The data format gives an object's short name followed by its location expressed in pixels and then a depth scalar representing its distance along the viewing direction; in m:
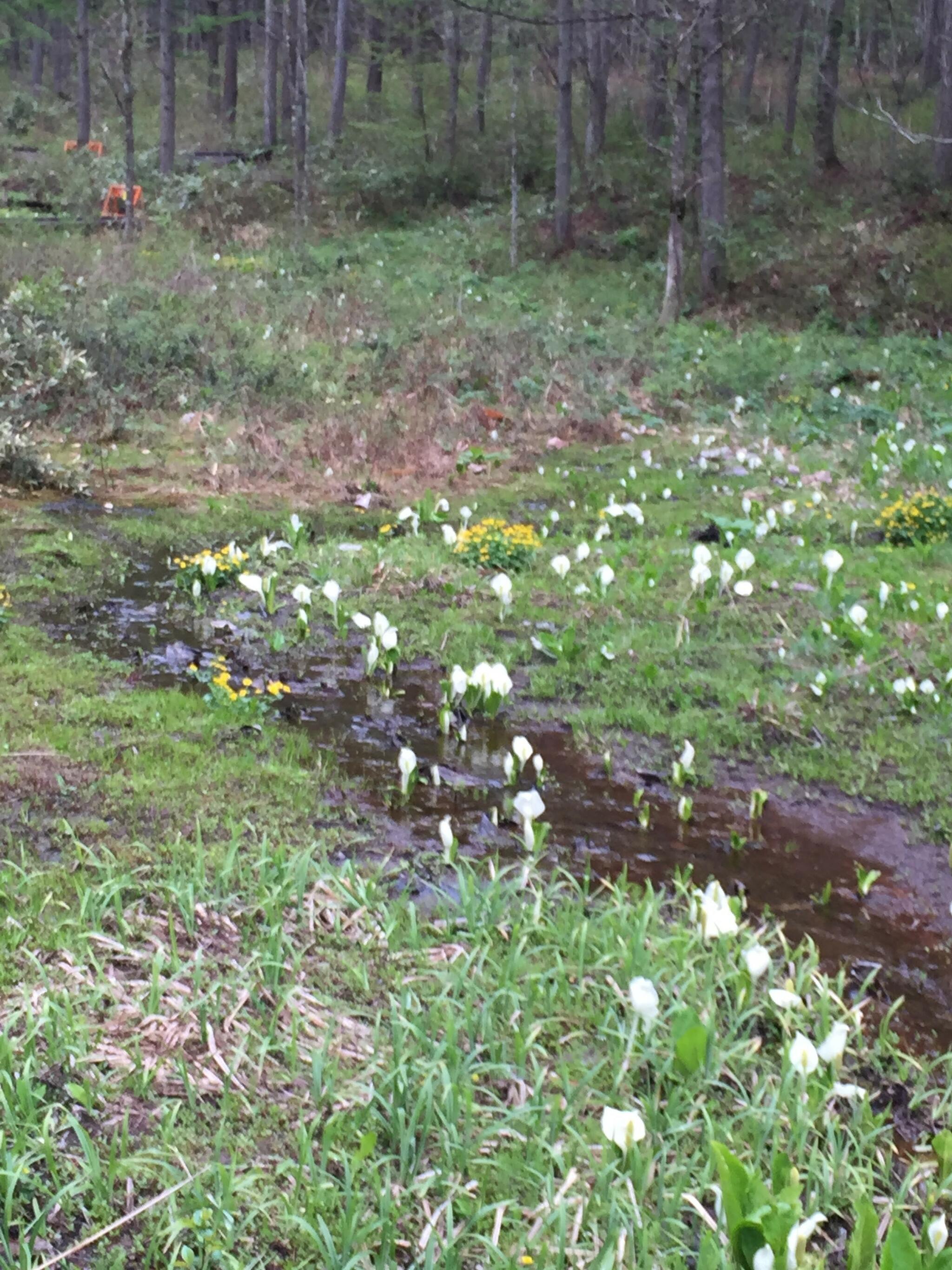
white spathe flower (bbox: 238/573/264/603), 5.98
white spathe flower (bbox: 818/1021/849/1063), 2.62
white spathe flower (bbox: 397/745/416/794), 4.38
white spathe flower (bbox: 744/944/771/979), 2.91
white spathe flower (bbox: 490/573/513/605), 6.05
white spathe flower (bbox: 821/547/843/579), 6.55
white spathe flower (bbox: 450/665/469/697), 5.02
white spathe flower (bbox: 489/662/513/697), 4.91
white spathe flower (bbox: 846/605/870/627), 5.96
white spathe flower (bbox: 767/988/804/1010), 2.80
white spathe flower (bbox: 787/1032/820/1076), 2.56
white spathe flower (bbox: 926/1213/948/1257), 2.12
